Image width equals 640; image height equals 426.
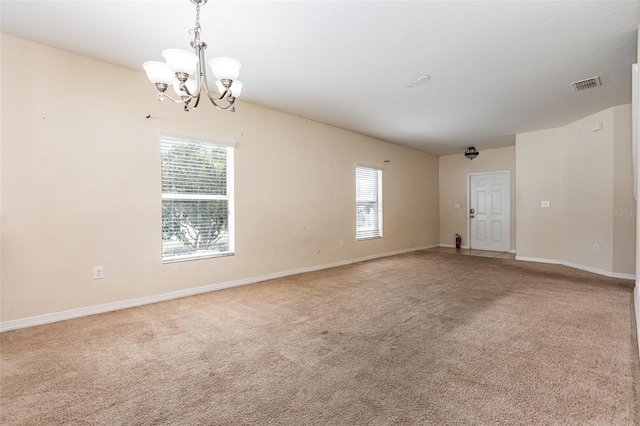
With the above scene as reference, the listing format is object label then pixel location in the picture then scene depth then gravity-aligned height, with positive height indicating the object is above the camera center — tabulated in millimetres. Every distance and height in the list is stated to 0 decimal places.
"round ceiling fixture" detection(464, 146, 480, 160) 7617 +1413
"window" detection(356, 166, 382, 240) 6448 +160
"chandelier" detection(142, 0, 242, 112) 2041 +1005
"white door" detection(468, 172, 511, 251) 7641 -63
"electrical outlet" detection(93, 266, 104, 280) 3236 -623
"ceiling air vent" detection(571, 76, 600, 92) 3730 +1554
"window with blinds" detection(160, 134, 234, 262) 3781 +187
